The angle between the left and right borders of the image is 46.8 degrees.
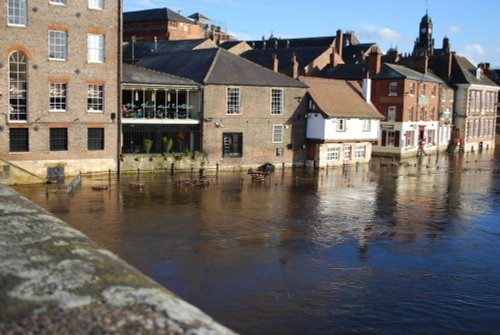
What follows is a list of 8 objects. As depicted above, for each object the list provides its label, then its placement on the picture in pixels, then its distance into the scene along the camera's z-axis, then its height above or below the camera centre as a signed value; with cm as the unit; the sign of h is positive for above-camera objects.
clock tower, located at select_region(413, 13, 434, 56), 9475 +1658
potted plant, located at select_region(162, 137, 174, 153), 4000 -91
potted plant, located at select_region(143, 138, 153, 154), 3919 -99
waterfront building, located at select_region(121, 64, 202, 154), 3941 +127
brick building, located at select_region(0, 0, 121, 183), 3350 +250
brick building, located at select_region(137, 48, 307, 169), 4178 +162
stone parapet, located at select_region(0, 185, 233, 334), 564 -182
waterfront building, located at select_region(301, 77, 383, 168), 4575 +88
